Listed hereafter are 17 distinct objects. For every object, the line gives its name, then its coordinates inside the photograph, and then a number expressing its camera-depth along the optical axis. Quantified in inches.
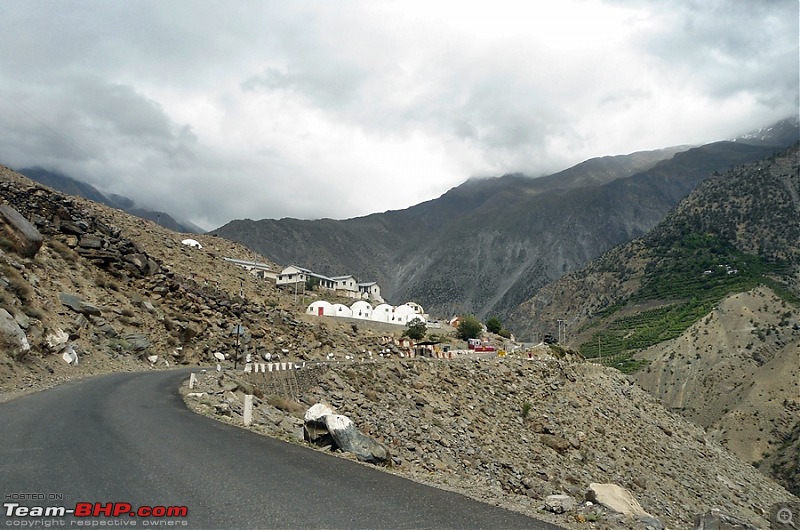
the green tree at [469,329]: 2709.2
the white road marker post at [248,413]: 484.3
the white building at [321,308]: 2608.3
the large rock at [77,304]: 977.5
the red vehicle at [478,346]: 2143.2
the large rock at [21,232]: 1002.1
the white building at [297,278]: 3499.0
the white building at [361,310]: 2933.1
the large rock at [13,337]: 671.1
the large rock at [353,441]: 415.2
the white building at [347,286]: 4008.4
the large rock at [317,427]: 438.0
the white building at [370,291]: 4298.7
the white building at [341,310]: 2763.3
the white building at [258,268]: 3152.1
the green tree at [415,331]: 2194.6
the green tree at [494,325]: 3225.9
